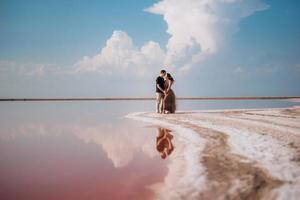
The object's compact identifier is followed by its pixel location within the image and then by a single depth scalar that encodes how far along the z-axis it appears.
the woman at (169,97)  18.94
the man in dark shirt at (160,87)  19.14
